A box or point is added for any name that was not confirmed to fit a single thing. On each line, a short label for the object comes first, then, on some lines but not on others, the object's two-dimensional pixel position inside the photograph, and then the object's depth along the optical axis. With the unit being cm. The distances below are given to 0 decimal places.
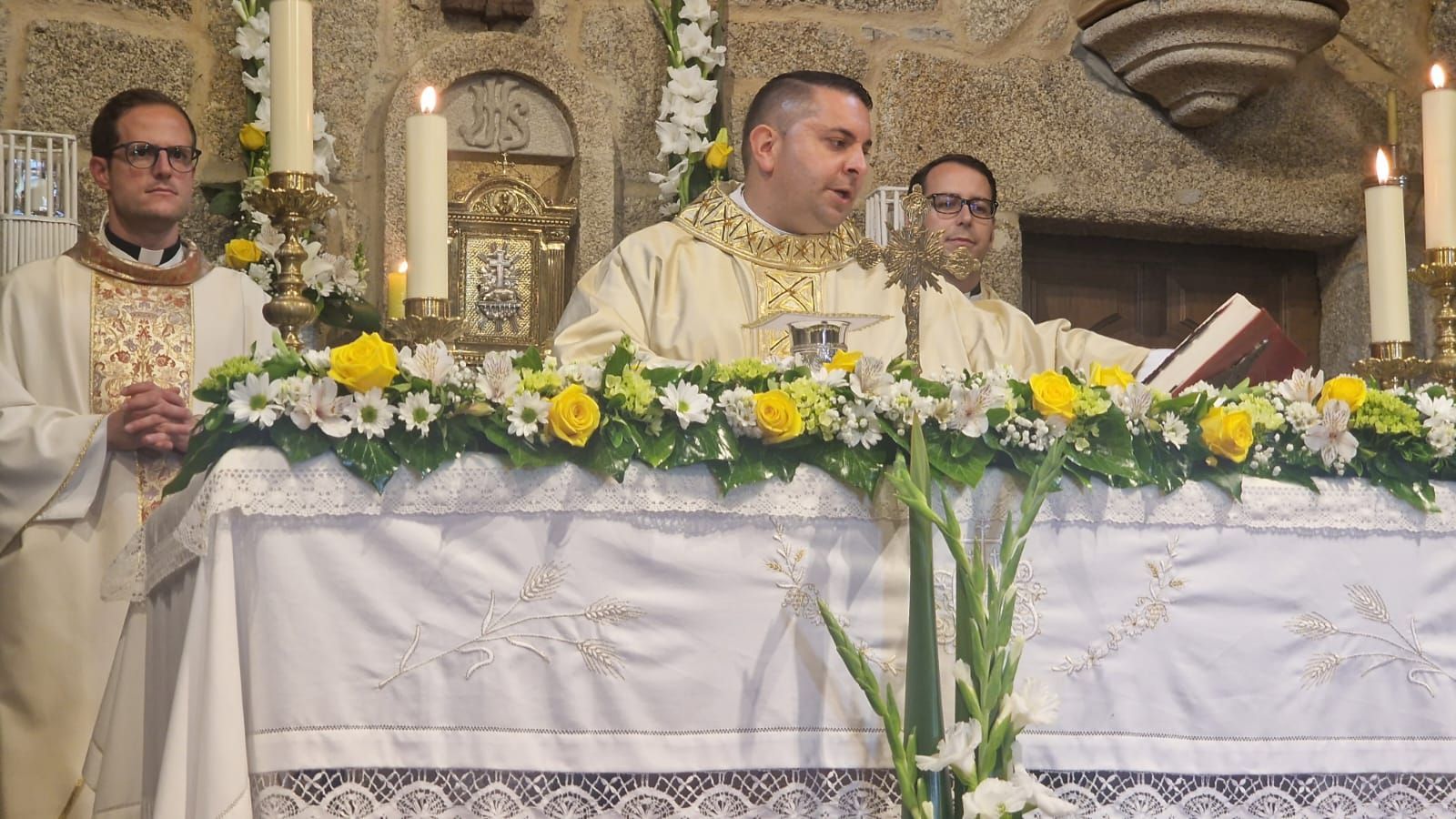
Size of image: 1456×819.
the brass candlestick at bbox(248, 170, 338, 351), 275
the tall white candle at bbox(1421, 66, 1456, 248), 336
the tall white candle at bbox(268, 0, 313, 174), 275
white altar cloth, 229
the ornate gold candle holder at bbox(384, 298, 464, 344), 272
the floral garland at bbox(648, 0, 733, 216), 506
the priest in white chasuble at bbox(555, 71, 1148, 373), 376
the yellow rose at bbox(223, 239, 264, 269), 462
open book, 293
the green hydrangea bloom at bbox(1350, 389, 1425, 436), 268
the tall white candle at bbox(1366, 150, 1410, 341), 329
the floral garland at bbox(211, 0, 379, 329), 459
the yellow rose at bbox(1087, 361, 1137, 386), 262
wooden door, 581
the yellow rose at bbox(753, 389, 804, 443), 240
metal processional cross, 284
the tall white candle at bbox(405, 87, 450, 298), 274
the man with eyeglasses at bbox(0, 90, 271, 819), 391
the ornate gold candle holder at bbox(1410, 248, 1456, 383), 334
